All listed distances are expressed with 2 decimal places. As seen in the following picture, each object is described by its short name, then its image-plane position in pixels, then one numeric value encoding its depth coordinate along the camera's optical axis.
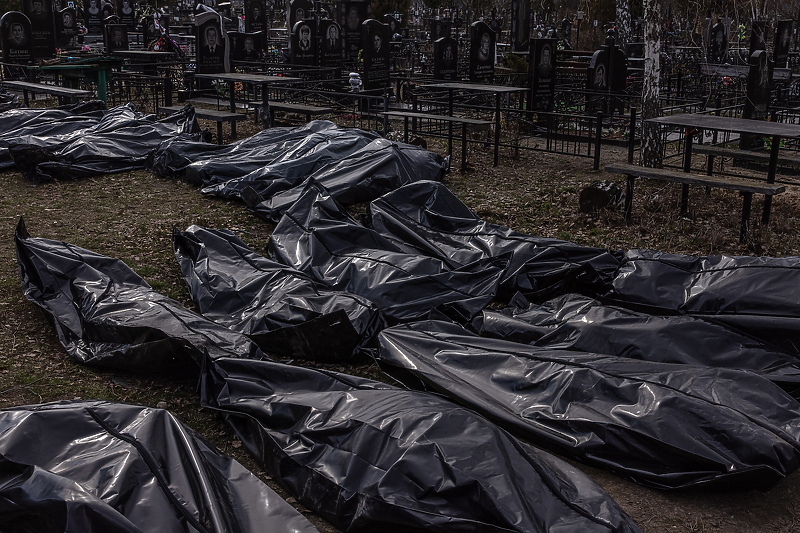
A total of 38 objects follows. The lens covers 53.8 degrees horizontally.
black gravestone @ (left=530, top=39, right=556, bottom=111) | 14.80
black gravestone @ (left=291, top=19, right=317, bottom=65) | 18.73
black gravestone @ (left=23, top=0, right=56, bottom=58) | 20.09
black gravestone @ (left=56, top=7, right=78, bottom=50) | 26.27
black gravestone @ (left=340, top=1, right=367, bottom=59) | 20.89
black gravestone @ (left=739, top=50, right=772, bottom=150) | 12.14
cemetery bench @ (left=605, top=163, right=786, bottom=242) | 7.88
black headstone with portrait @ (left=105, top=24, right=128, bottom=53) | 22.08
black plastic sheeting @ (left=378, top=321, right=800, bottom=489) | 3.98
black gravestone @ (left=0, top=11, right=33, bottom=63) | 19.08
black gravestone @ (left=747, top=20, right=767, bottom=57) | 14.34
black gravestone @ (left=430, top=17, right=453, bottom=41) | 22.00
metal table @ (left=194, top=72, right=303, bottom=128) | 13.84
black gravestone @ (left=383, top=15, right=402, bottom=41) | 25.42
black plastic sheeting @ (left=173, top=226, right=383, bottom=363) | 5.50
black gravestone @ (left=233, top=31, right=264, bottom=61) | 20.53
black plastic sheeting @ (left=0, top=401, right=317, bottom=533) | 2.88
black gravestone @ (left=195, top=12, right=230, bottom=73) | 17.02
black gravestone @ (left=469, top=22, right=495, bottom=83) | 15.88
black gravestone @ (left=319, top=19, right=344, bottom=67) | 18.83
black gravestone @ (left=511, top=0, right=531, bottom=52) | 24.53
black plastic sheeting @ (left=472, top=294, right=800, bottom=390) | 5.03
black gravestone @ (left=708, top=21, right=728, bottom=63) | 24.18
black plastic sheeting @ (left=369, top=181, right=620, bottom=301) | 6.52
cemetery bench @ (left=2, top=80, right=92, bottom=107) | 15.11
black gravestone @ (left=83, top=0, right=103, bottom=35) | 31.22
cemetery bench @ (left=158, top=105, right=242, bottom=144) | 13.20
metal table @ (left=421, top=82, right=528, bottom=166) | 12.16
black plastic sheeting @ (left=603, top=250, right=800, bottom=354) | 5.29
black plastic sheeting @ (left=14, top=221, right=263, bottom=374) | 5.07
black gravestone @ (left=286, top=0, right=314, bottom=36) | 24.25
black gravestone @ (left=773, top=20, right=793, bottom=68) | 16.34
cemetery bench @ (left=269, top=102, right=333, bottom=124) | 13.74
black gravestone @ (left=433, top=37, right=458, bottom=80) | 16.34
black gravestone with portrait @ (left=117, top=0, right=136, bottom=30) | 31.16
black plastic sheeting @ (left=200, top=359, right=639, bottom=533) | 3.41
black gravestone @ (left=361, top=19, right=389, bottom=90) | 16.12
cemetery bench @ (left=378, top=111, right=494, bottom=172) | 11.49
